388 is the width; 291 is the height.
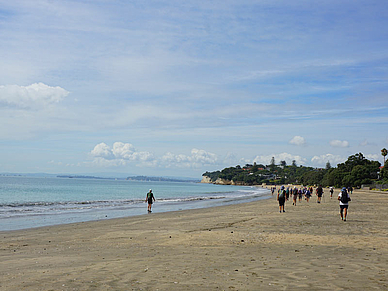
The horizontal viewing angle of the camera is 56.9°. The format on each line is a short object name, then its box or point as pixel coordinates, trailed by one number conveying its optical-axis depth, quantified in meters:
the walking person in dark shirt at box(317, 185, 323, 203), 37.21
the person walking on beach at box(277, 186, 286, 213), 23.89
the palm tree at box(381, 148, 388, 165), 118.14
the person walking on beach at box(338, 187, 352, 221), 17.64
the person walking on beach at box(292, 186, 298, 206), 33.57
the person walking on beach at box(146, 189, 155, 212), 28.42
